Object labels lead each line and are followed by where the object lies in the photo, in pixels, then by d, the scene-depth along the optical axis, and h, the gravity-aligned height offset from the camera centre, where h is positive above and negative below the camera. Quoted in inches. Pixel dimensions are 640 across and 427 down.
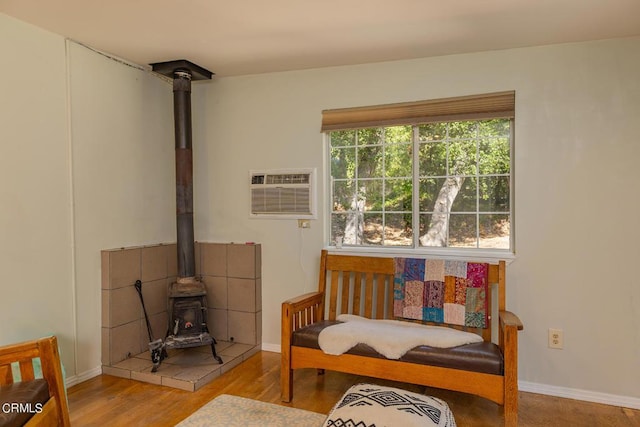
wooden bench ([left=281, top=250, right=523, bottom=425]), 88.7 -31.3
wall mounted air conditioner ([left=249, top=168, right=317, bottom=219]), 134.1 +4.4
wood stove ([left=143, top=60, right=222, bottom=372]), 124.8 -4.2
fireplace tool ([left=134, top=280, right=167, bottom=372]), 117.7 -39.4
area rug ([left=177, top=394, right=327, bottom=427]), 93.0 -46.4
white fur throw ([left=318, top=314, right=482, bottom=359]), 96.0 -30.1
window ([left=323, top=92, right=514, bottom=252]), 117.9 +7.6
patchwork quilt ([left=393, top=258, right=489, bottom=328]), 107.7 -22.0
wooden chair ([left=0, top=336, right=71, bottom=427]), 79.9 -29.4
